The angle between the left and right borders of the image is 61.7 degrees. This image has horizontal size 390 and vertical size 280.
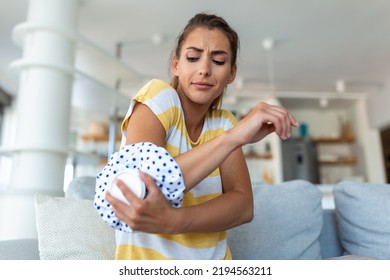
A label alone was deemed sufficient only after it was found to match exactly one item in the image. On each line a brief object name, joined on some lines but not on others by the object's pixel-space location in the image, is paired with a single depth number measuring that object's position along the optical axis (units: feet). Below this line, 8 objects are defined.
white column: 5.14
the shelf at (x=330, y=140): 13.93
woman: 1.39
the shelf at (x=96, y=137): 13.54
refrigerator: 12.71
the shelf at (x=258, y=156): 12.82
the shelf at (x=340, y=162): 13.73
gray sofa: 3.11
